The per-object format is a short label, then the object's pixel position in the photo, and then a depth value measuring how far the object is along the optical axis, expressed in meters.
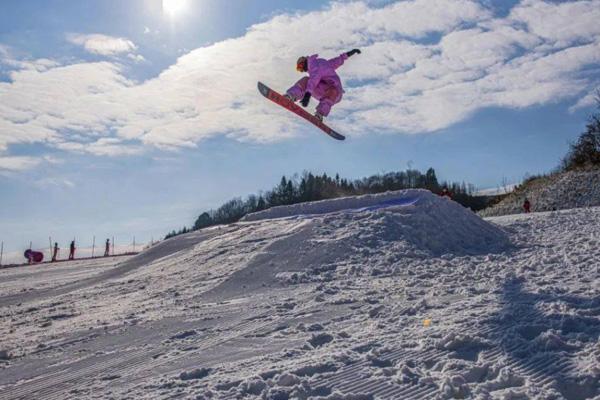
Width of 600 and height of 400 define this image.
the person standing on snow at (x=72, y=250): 32.38
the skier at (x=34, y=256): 32.09
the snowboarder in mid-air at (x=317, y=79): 12.53
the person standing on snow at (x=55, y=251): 32.16
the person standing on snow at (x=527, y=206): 28.44
